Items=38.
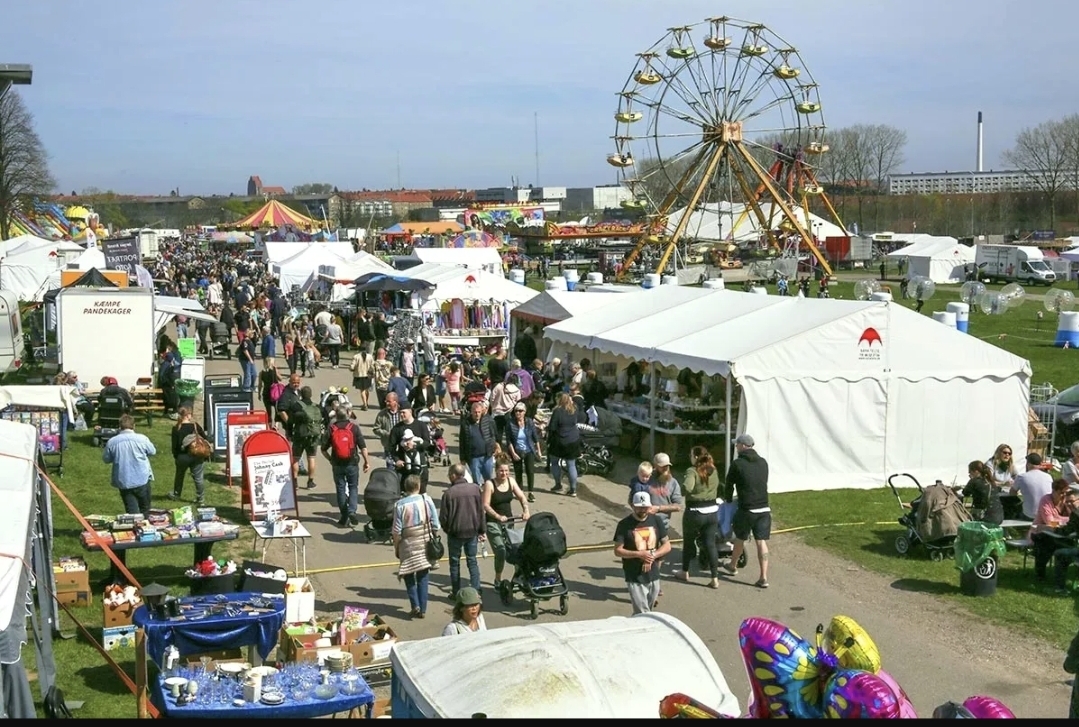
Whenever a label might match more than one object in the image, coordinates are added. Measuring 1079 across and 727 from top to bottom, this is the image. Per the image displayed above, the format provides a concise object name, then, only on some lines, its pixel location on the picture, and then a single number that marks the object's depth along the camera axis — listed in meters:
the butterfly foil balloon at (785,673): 5.42
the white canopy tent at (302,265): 39.31
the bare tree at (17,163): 60.94
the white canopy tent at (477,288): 26.88
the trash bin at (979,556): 10.10
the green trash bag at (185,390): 19.61
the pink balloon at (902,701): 4.93
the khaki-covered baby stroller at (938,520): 11.18
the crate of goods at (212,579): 8.88
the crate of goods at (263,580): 8.77
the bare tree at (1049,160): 89.88
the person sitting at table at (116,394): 17.70
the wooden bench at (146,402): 19.66
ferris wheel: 43.50
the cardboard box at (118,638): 8.70
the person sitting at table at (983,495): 11.20
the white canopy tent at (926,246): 55.59
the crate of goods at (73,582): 9.59
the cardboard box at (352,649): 7.84
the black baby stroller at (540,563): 9.68
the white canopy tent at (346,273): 34.09
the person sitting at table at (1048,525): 10.70
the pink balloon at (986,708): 4.77
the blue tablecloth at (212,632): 7.60
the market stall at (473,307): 26.91
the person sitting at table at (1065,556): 10.31
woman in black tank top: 10.63
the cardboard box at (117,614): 8.89
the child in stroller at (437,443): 15.33
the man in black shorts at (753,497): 10.38
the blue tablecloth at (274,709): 6.61
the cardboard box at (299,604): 8.73
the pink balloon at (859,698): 4.84
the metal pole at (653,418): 15.96
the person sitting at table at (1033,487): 11.52
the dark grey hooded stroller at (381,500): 11.80
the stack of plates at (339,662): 7.20
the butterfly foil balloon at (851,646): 5.51
